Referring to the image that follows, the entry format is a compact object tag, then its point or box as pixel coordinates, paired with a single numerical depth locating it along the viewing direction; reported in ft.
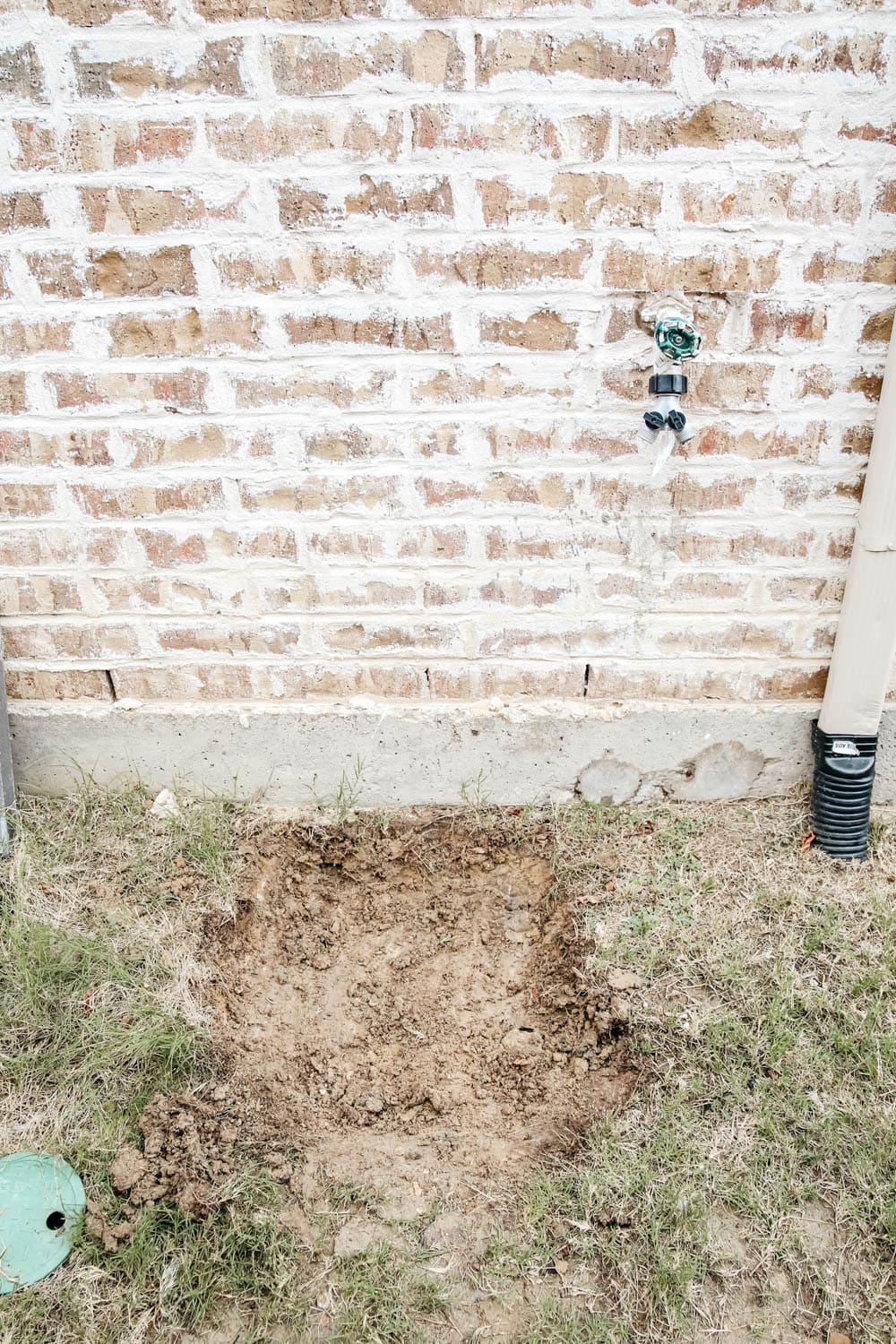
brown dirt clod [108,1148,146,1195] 5.83
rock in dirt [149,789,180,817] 8.35
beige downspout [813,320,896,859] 7.06
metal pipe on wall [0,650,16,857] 7.97
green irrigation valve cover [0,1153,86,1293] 5.65
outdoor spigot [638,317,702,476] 6.72
